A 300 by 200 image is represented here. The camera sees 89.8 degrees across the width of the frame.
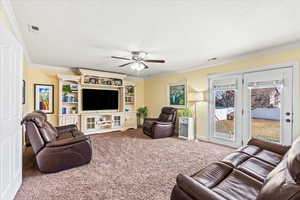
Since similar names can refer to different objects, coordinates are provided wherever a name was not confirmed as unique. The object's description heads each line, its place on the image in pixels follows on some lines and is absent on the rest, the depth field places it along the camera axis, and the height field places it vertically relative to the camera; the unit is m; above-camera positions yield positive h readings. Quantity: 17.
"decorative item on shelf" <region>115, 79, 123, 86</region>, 6.12 +0.71
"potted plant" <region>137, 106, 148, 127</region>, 6.92 -0.68
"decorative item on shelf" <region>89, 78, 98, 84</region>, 5.55 +0.70
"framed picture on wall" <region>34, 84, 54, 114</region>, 4.83 +0.04
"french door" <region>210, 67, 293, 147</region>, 3.18 -0.17
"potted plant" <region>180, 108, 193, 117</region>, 4.98 -0.43
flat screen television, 5.51 +0.01
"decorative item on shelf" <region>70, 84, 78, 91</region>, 5.28 +0.44
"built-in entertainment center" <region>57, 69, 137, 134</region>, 5.22 -0.07
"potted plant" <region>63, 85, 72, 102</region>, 5.18 +0.29
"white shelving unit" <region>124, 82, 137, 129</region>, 6.45 -0.29
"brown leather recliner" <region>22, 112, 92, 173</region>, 2.46 -0.83
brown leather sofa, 0.82 -0.73
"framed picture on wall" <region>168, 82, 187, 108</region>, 5.46 +0.20
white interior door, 1.60 -0.17
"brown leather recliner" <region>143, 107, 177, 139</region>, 4.90 -0.86
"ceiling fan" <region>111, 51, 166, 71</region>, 3.61 +1.01
